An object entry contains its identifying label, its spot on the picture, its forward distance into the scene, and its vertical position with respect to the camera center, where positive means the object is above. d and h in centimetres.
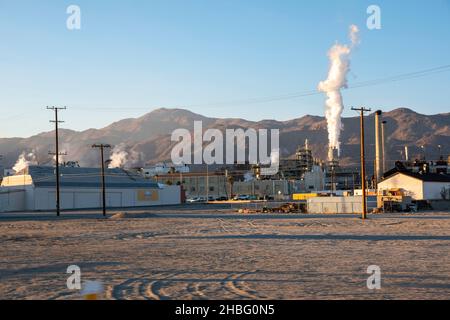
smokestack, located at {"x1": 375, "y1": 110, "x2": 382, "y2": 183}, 10435 +528
